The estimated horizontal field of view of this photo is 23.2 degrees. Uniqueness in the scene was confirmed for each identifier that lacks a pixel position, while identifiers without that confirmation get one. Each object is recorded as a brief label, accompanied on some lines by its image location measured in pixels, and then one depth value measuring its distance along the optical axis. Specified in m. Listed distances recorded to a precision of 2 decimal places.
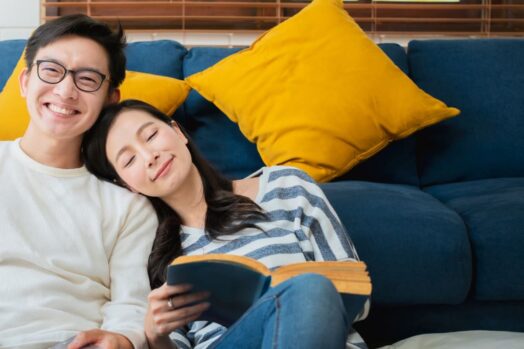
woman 2.22
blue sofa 2.56
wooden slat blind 3.72
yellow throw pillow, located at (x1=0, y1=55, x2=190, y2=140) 2.77
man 2.11
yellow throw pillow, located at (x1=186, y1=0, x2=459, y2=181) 2.88
